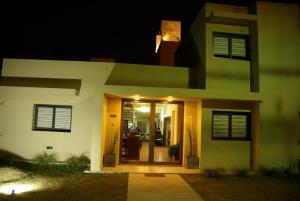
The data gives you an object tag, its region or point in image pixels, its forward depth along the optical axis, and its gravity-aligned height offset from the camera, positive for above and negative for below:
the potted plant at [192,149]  10.27 -0.92
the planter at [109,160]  10.05 -1.32
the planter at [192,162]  10.26 -1.34
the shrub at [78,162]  9.70 -1.41
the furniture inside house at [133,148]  11.26 -0.98
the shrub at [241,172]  9.55 -1.58
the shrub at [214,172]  9.37 -1.59
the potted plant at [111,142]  10.77 -0.71
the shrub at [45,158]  10.04 -1.34
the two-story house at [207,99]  10.30 +1.02
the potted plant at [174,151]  11.37 -1.05
